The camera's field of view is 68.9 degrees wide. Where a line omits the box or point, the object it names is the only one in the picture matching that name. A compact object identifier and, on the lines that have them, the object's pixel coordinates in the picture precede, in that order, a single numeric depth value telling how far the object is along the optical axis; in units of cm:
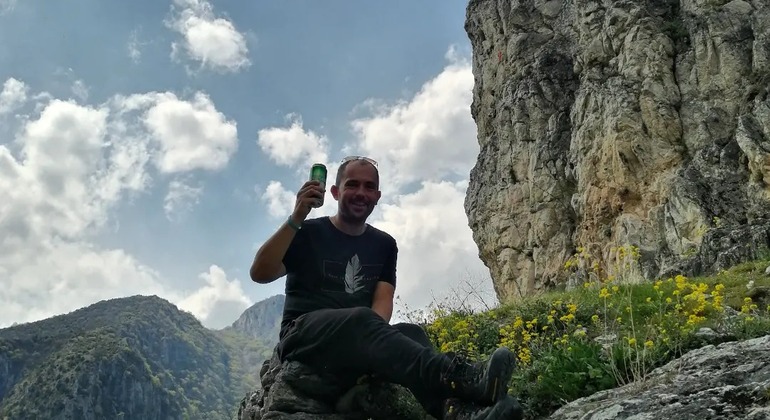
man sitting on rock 372
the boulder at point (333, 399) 446
